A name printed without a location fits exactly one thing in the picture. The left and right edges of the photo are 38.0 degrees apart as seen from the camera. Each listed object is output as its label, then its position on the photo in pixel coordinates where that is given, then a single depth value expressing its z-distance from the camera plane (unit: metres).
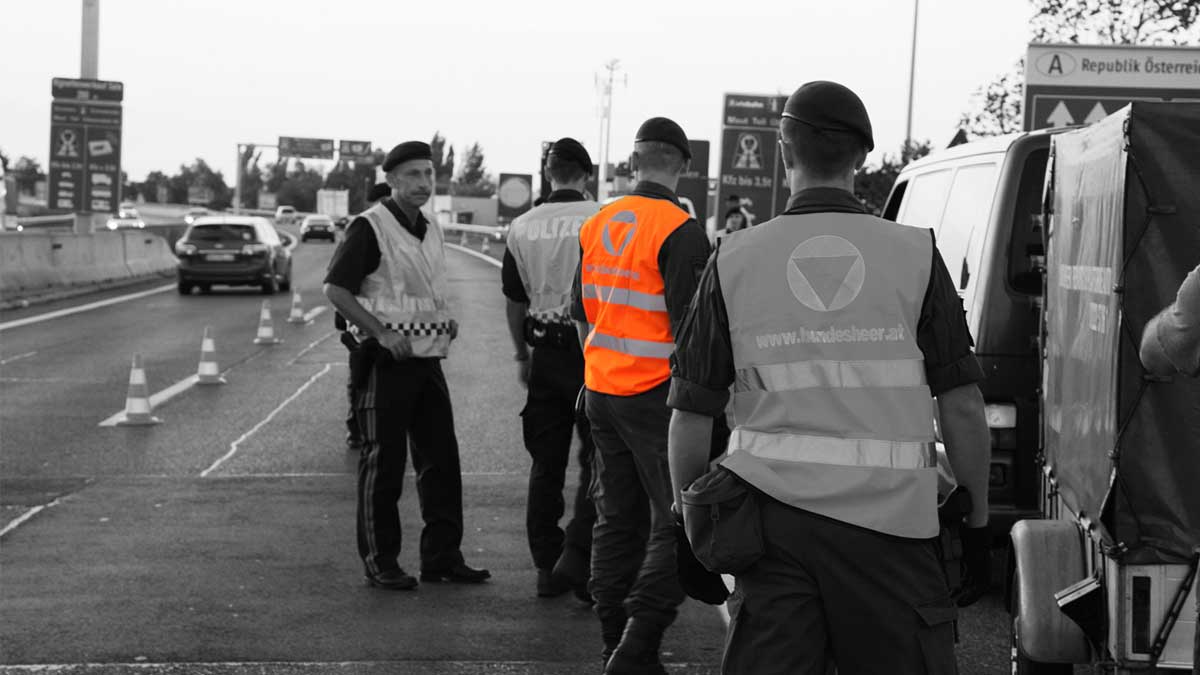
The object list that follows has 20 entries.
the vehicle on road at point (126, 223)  63.89
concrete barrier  28.42
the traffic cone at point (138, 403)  13.07
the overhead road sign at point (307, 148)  116.75
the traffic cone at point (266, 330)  20.86
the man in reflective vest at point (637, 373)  5.72
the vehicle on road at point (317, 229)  83.50
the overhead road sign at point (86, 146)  37.84
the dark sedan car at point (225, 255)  31.22
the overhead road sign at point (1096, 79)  17.41
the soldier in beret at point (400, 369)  7.38
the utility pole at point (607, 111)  72.20
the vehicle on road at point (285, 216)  126.85
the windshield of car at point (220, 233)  31.41
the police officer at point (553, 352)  7.21
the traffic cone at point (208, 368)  16.12
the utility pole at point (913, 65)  53.84
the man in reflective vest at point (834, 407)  3.58
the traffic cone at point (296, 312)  24.80
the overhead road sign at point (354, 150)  116.81
